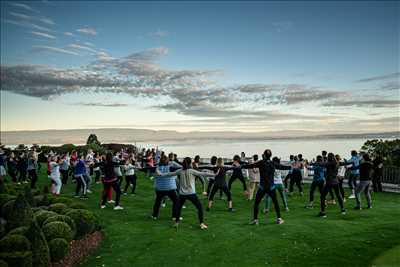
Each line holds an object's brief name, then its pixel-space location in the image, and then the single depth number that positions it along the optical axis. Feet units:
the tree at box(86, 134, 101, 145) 167.78
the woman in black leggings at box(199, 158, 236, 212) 47.04
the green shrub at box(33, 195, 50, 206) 40.73
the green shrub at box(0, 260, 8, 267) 22.80
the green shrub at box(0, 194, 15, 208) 36.62
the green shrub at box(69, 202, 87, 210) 39.58
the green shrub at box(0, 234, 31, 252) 25.07
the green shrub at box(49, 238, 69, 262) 27.52
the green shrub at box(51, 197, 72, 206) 40.98
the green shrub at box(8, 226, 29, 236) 26.78
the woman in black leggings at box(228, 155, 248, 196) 52.43
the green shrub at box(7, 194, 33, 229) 28.71
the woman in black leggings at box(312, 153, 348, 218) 42.22
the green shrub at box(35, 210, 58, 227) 32.17
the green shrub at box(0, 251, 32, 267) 23.72
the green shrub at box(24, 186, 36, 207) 36.41
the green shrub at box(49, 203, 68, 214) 36.74
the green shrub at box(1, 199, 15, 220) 32.78
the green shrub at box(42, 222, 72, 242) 29.22
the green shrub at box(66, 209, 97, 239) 33.60
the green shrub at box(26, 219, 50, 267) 25.03
